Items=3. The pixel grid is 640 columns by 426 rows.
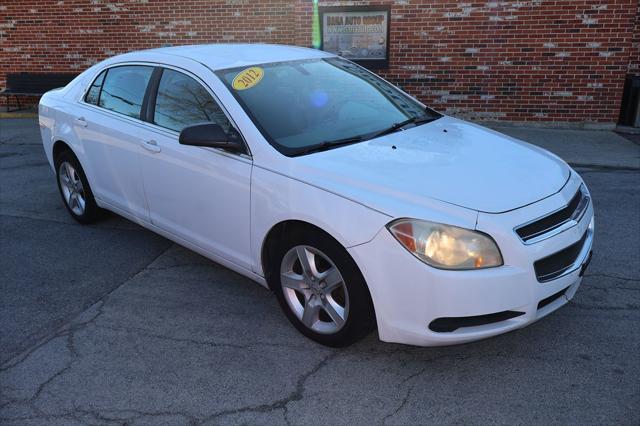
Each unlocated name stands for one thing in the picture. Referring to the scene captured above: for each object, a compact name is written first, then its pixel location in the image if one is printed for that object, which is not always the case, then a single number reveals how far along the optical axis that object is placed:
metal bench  11.99
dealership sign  9.65
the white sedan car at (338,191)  2.79
